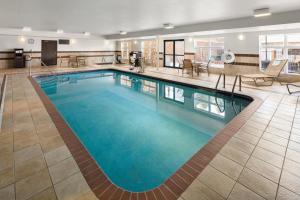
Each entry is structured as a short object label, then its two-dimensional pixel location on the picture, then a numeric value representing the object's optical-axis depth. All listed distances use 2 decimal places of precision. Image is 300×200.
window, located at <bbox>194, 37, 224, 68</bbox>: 9.49
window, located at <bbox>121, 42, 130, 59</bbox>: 15.14
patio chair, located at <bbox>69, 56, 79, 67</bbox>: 12.68
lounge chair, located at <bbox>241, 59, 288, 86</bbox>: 6.44
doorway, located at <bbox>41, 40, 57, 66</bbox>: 12.43
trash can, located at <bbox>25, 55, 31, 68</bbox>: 11.55
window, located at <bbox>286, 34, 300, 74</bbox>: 7.00
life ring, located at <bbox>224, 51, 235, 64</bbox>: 8.80
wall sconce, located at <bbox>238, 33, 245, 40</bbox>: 8.35
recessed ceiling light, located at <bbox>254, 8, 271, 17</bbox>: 4.97
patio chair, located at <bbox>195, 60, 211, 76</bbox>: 8.86
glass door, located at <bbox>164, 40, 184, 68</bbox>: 11.41
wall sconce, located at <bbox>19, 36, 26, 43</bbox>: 11.42
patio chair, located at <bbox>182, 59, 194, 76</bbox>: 8.53
